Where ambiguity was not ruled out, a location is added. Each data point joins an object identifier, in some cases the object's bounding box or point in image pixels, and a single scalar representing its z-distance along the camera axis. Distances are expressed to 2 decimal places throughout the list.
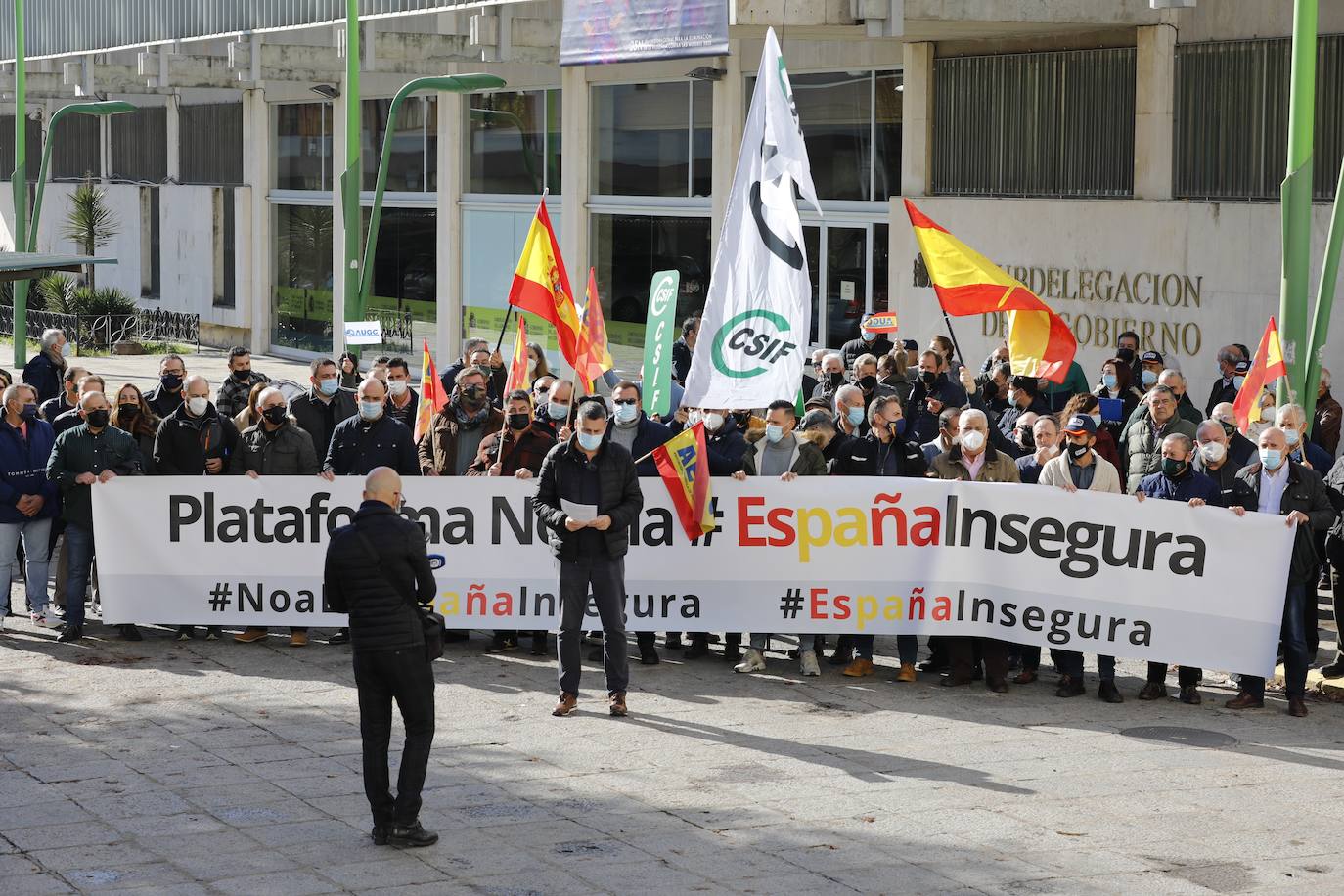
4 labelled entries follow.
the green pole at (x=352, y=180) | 21.72
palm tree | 42.62
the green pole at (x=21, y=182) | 33.44
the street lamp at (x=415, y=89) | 23.08
